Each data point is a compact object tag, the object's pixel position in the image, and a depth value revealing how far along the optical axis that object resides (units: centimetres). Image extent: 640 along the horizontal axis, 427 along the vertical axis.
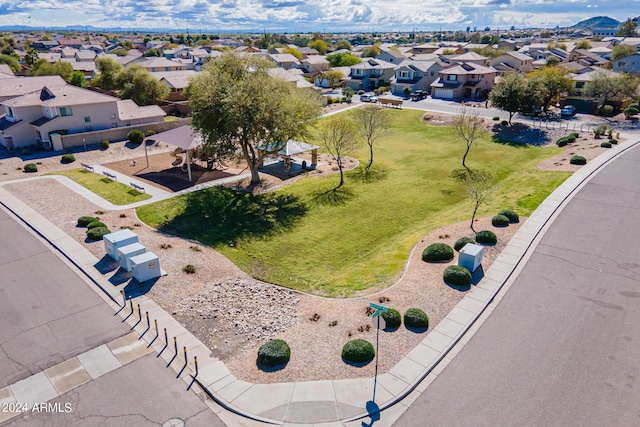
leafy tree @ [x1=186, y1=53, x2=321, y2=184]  3562
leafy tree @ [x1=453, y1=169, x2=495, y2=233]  2948
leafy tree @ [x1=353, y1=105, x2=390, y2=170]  4859
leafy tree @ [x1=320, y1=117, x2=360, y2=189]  4303
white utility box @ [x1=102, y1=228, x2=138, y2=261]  2484
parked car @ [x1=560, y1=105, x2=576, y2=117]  6606
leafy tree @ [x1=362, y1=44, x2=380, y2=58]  14138
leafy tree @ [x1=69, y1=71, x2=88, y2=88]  7425
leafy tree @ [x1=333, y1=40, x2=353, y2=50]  17712
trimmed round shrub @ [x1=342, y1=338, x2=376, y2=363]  1686
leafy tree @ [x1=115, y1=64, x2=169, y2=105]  6538
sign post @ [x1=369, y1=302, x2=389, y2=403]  1534
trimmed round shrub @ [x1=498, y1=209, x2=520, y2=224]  3005
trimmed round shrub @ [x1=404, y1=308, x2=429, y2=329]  1892
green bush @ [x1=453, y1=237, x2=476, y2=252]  2589
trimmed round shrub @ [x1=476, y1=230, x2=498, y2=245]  2661
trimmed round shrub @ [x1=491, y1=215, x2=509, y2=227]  2931
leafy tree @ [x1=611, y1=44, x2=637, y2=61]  10541
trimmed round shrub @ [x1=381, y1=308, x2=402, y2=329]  1888
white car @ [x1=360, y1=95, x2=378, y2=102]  8088
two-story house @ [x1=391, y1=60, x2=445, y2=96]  8900
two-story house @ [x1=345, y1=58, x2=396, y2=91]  9794
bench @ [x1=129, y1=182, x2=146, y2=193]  3875
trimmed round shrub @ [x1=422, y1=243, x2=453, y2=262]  2484
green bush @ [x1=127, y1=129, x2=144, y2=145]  5200
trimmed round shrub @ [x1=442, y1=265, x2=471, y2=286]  2209
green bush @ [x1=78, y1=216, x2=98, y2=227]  2969
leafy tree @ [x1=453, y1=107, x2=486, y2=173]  4775
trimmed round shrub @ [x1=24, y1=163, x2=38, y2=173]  4197
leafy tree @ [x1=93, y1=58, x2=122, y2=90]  7238
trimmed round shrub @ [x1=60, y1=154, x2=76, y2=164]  4556
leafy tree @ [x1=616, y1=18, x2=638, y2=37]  17838
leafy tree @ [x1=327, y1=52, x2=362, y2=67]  11844
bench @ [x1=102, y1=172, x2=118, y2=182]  4183
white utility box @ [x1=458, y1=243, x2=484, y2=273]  2321
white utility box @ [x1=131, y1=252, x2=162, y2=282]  2283
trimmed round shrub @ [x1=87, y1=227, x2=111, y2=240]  2766
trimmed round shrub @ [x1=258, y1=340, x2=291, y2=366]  1681
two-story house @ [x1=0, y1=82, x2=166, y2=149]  4928
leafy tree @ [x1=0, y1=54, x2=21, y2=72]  9250
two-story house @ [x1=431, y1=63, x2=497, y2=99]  8125
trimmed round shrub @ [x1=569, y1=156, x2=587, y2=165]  4294
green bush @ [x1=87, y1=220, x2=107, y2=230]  2897
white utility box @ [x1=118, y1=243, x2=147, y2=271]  2371
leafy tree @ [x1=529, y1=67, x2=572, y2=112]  6242
